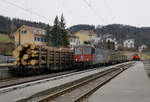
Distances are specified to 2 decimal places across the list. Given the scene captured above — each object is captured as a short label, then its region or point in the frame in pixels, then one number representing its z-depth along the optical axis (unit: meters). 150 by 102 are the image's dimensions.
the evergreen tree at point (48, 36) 64.75
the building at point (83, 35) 100.68
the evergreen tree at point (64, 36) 60.42
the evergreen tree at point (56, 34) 61.97
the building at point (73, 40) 78.26
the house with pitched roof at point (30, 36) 60.06
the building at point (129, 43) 175.38
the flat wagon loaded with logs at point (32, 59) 18.28
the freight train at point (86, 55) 26.30
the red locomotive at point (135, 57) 91.71
